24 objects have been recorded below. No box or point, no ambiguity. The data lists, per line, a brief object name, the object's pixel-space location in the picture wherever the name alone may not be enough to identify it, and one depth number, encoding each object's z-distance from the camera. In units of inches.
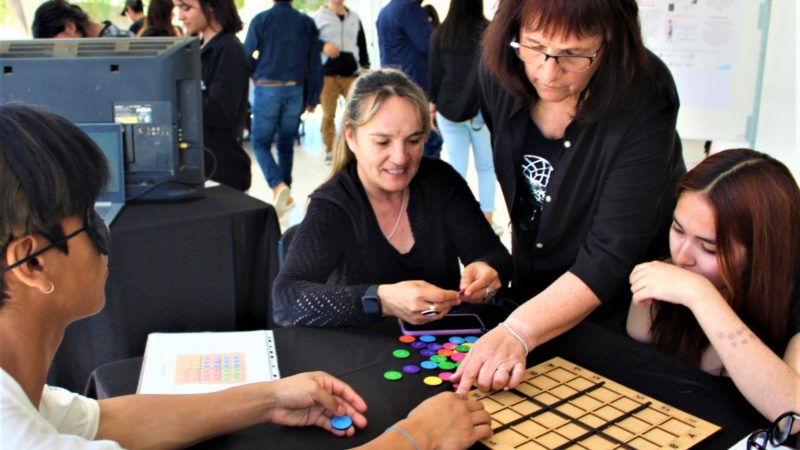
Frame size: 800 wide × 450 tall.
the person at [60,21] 131.7
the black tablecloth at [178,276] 70.7
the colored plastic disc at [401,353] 49.1
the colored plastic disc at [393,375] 45.9
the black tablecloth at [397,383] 39.8
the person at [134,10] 189.6
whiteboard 124.0
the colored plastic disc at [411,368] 46.7
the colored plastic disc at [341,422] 39.8
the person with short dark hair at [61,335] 28.6
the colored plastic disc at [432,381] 45.0
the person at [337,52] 222.2
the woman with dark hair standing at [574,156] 50.9
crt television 77.8
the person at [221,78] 108.9
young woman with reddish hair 46.2
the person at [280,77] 174.6
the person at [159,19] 138.1
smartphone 53.2
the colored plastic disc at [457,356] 48.3
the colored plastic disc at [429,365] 47.3
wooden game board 37.6
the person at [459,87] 142.6
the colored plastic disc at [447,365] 47.3
